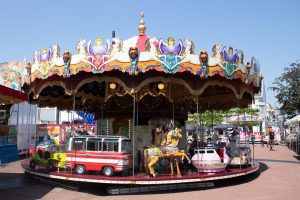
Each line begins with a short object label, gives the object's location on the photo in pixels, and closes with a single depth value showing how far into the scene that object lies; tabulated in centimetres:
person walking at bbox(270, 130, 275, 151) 3475
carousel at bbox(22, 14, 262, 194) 1103
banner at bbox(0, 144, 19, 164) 1055
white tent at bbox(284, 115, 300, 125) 2472
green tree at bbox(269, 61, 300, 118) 3497
